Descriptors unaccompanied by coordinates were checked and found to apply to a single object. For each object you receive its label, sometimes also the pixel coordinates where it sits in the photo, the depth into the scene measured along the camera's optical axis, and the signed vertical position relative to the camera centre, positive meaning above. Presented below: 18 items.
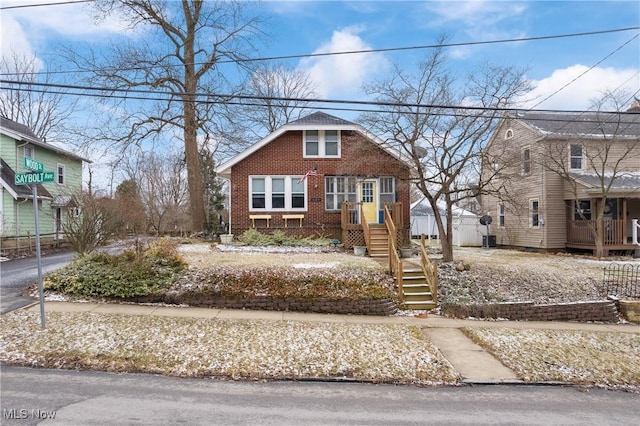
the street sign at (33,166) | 6.32 +0.86
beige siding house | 18.33 +1.34
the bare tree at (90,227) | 11.08 -0.27
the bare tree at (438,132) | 12.42 +2.56
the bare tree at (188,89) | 21.16 +6.88
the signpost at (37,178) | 6.55 +0.67
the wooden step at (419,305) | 9.94 -2.32
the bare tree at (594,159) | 18.09 +2.64
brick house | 17.97 +1.35
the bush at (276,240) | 16.74 -1.10
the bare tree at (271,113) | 34.13 +8.98
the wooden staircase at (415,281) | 10.05 -1.84
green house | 19.50 +1.51
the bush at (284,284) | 9.31 -1.69
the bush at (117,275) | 9.09 -1.38
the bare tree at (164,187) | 34.22 +2.72
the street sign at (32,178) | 6.56 +0.68
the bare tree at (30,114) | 29.62 +7.99
